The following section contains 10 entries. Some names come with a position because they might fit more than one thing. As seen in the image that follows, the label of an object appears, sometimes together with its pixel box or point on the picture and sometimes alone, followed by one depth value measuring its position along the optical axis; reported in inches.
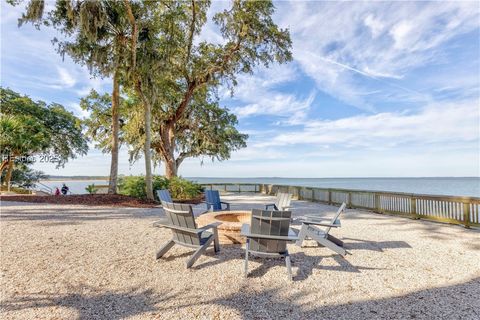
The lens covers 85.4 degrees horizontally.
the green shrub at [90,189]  576.5
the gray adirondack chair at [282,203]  272.3
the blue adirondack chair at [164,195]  231.5
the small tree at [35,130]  662.5
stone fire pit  191.0
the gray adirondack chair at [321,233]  167.6
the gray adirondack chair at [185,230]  146.7
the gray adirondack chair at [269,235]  138.7
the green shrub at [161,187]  480.2
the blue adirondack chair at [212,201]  324.8
